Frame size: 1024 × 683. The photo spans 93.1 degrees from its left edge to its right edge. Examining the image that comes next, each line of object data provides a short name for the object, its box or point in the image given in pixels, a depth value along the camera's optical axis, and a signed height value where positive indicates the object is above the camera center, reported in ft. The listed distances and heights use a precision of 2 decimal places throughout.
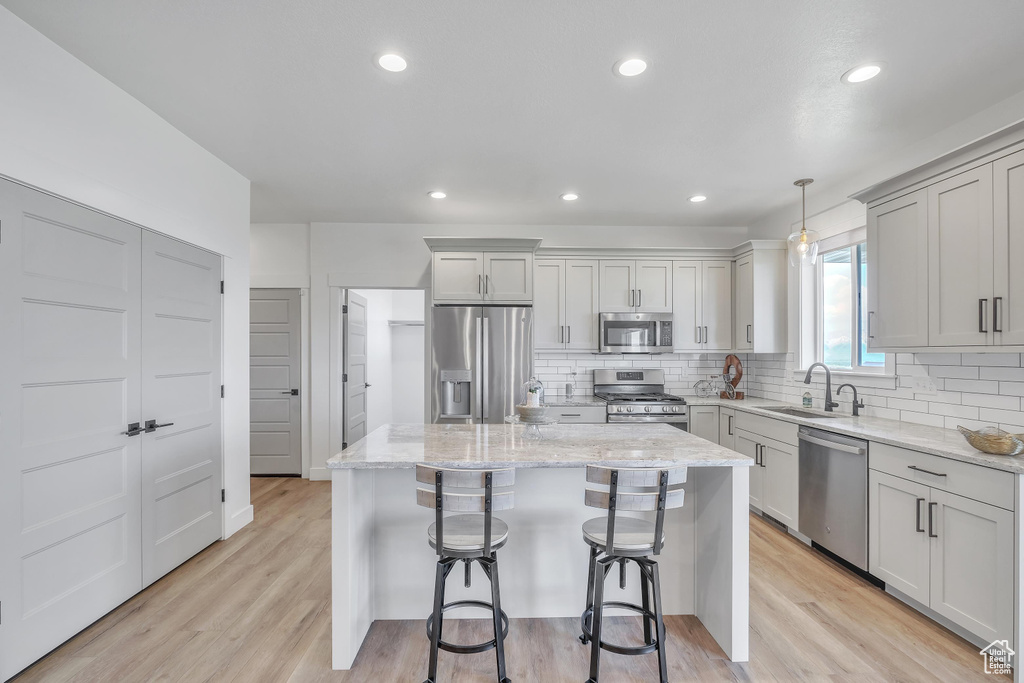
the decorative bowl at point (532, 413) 7.90 -1.14
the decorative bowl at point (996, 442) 7.06 -1.46
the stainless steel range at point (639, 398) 15.29 -1.80
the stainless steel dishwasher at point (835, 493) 9.45 -3.14
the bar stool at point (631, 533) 6.09 -2.54
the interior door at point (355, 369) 17.47 -0.96
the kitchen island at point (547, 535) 7.13 -3.09
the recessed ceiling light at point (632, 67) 7.33 +4.25
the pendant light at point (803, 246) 11.57 +2.33
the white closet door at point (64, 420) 6.50 -1.15
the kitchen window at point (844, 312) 12.41 +0.86
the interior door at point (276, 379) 16.97 -1.24
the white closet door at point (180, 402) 9.07 -1.18
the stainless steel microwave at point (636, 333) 16.30 +0.35
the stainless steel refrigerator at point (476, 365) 14.94 -0.66
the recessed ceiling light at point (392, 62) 7.26 +4.27
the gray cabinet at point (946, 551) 6.78 -3.30
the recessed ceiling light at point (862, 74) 7.46 +4.23
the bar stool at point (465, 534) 6.10 -2.55
